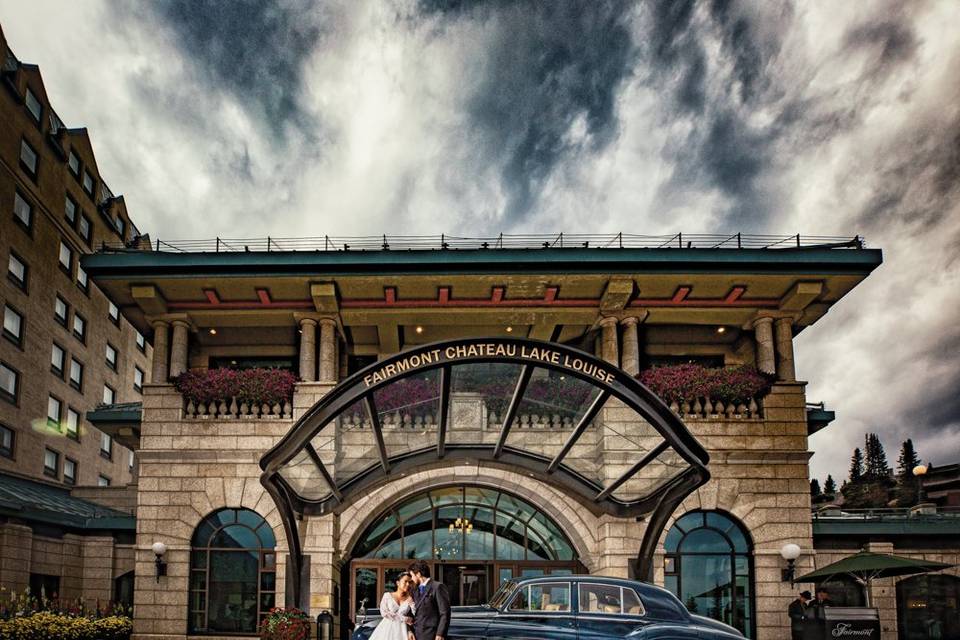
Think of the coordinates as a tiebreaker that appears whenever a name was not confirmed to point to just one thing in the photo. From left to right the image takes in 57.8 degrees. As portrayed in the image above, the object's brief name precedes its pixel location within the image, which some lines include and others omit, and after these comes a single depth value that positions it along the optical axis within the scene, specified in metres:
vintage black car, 11.35
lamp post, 23.44
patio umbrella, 17.73
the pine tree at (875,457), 123.25
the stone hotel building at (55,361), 24.45
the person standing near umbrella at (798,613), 17.35
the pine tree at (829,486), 121.72
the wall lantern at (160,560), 20.28
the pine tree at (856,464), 133.75
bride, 10.62
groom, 10.49
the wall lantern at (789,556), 19.59
